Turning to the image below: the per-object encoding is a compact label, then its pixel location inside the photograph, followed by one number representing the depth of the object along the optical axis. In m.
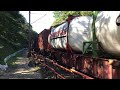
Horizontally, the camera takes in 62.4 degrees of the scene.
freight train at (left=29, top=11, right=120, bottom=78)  3.26
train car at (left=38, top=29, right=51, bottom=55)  10.48
